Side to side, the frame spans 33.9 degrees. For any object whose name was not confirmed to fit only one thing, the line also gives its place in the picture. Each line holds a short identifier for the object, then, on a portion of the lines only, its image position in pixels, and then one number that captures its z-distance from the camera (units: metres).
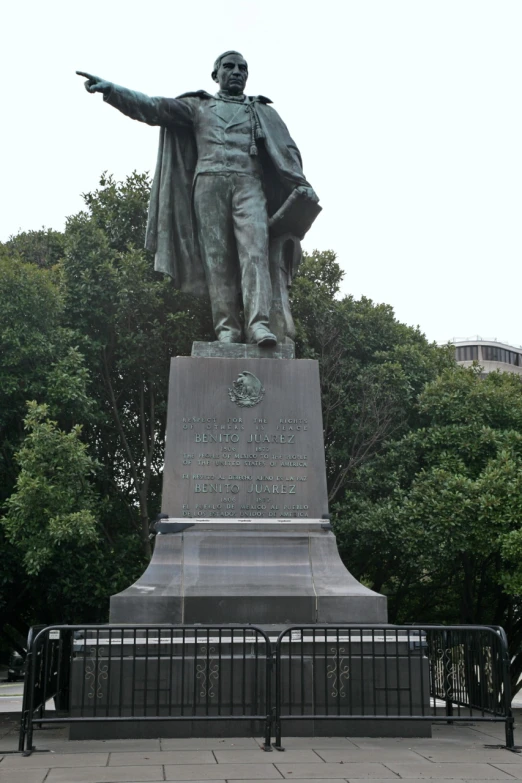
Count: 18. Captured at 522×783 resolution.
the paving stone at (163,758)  6.48
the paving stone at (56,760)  6.48
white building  88.19
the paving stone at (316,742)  7.30
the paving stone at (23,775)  5.89
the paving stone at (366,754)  6.69
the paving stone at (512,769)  6.20
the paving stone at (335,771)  6.00
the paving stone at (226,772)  5.88
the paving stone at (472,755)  6.82
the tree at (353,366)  19.38
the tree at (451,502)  16.44
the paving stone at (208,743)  7.18
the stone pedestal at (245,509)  8.68
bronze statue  10.70
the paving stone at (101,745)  7.12
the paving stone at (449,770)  6.09
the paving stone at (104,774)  5.82
